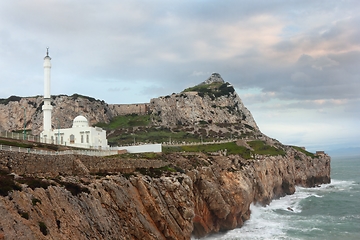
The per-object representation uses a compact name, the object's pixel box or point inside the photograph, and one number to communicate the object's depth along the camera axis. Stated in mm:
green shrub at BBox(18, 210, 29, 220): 16867
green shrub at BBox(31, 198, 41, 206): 18481
